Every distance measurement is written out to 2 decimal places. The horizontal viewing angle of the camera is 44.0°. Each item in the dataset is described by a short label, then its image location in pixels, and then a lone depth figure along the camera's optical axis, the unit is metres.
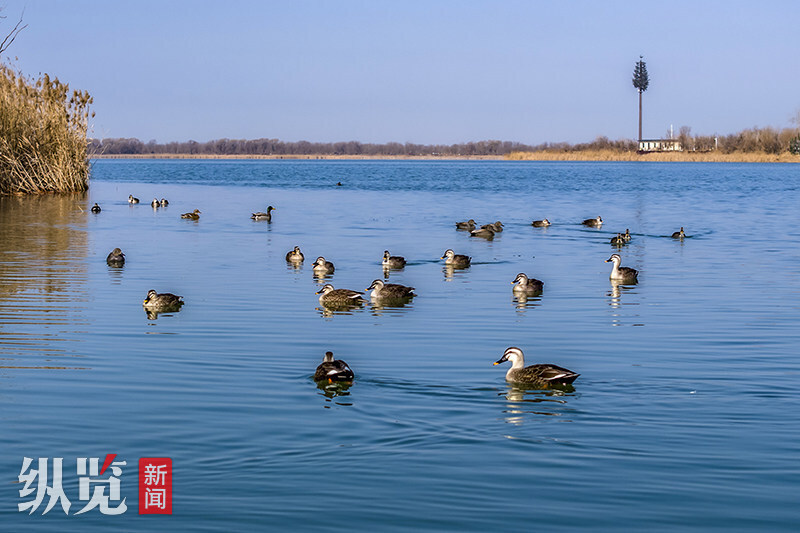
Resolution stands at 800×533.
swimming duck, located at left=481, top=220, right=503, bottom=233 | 40.87
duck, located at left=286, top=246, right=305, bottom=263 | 29.45
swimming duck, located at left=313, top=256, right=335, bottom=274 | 26.64
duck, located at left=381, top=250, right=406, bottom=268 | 27.77
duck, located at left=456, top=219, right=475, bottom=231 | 42.34
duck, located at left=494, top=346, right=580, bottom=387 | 13.18
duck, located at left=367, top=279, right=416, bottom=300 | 21.81
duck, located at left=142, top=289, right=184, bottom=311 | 19.97
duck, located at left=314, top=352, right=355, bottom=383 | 13.19
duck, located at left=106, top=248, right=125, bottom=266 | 28.00
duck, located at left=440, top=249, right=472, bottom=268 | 28.56
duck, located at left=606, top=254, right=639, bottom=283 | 25.36
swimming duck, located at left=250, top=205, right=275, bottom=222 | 46.69
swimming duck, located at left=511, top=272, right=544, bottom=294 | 22.59
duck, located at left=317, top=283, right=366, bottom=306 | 21.08
